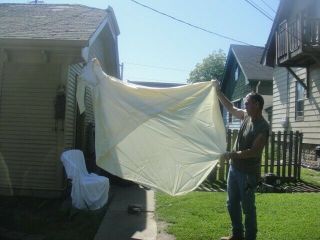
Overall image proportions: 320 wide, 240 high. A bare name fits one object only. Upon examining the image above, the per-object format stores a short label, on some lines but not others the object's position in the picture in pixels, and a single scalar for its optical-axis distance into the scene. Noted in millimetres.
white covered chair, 5722
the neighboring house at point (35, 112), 6509
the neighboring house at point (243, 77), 18825
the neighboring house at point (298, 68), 10169
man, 3835
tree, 55792
